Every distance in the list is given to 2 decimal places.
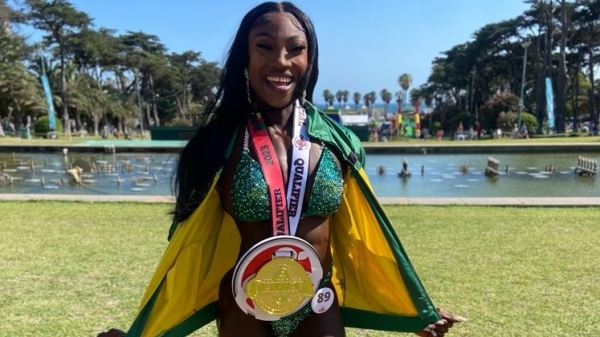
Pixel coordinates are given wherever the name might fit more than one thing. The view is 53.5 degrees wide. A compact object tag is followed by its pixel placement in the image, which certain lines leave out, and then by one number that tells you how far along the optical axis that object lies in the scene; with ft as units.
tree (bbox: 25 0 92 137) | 176.04
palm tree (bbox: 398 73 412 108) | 386.52
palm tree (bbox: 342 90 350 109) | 571.69
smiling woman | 7.03
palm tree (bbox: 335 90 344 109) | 570.05
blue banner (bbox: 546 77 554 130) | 139.74
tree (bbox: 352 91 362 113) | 572.51
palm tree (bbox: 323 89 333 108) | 550.36
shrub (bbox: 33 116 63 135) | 150.71
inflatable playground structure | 132.98
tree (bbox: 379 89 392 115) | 508.57
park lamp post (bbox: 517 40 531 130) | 141.54
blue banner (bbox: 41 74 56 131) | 144.25
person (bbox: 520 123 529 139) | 127.54
